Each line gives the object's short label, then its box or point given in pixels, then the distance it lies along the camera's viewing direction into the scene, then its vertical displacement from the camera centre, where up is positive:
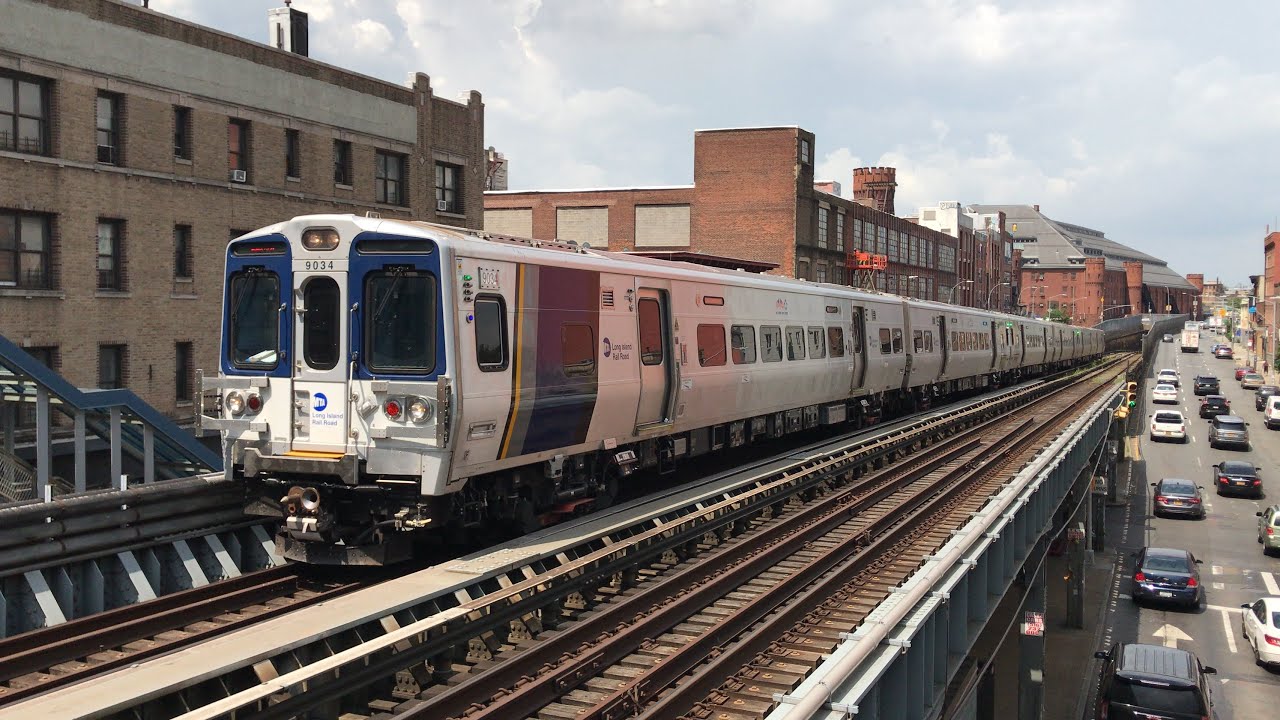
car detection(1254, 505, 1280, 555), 38.09 -6.70
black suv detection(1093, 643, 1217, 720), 19.23 -6.38
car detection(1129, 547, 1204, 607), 32.31 -7.23
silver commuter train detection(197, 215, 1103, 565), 10.20 -0.47
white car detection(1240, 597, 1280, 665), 26.30 -7.12
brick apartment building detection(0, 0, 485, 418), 21.58 +3.79
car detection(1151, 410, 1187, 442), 62.53 -4.83
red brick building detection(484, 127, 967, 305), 54.44 +6.74
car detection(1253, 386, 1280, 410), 74.69 -3.64
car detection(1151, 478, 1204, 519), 45.09 -6.65
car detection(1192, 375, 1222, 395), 83.44 -3.29
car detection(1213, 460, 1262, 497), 48.09 -6.10
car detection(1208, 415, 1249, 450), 59.22 -4.97
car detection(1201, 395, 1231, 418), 69.69 -4.12
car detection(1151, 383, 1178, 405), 76.50 -3.70
